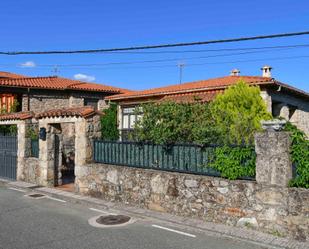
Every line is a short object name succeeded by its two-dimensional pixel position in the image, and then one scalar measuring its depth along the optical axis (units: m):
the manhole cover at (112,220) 8.05
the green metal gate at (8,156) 14.68
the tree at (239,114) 8.74
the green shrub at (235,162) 7.56
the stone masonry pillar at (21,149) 14.05
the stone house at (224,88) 16.25
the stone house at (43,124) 11.87
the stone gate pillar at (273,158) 6.92
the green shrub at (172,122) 9.09
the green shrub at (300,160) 6.73
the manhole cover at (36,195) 11.27
